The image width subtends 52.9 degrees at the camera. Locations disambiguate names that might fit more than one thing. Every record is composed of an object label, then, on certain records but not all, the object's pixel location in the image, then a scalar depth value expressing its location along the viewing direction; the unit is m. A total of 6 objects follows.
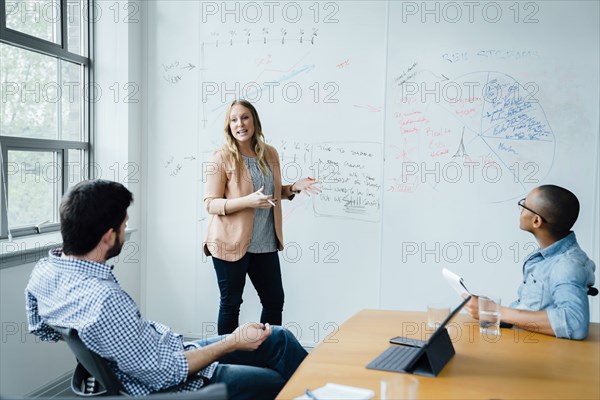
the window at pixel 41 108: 3.17
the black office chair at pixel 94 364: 1.67
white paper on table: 1.40
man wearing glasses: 1.91
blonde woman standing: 3.30
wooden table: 1.46
